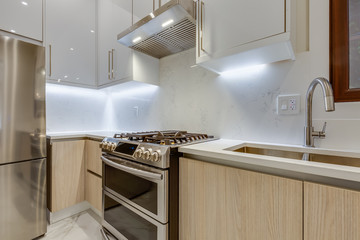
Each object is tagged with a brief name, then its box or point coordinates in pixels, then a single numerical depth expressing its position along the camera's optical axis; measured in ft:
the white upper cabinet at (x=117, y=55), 5.17
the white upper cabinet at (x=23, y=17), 4.60
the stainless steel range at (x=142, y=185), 2.94
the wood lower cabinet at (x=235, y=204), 1.95
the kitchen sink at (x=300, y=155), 2.71
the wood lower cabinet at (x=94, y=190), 5.26
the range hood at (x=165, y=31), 3.41
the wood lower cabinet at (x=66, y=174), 5.17
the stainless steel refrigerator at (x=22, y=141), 4.02
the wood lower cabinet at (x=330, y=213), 1.60
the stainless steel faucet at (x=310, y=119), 2.60
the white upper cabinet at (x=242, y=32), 2.64
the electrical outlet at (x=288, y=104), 3.35
